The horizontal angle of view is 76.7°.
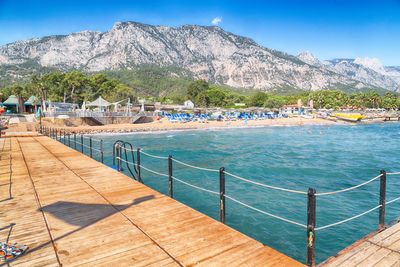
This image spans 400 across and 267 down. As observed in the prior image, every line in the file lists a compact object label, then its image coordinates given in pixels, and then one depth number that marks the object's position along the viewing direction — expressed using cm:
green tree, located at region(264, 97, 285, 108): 10194
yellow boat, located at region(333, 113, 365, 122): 7106
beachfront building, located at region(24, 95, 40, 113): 6944
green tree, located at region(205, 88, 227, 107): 11175
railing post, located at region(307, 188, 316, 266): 347
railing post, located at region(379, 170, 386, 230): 483
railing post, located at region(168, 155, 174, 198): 657
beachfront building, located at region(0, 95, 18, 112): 7322
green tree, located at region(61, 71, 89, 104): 7588
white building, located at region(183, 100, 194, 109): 11089
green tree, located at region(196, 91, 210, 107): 10869
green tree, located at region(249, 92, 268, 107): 11344
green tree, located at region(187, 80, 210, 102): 12775
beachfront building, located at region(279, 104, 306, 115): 9646
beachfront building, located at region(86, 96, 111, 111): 4371
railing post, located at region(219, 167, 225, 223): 496
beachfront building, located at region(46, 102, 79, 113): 4210
